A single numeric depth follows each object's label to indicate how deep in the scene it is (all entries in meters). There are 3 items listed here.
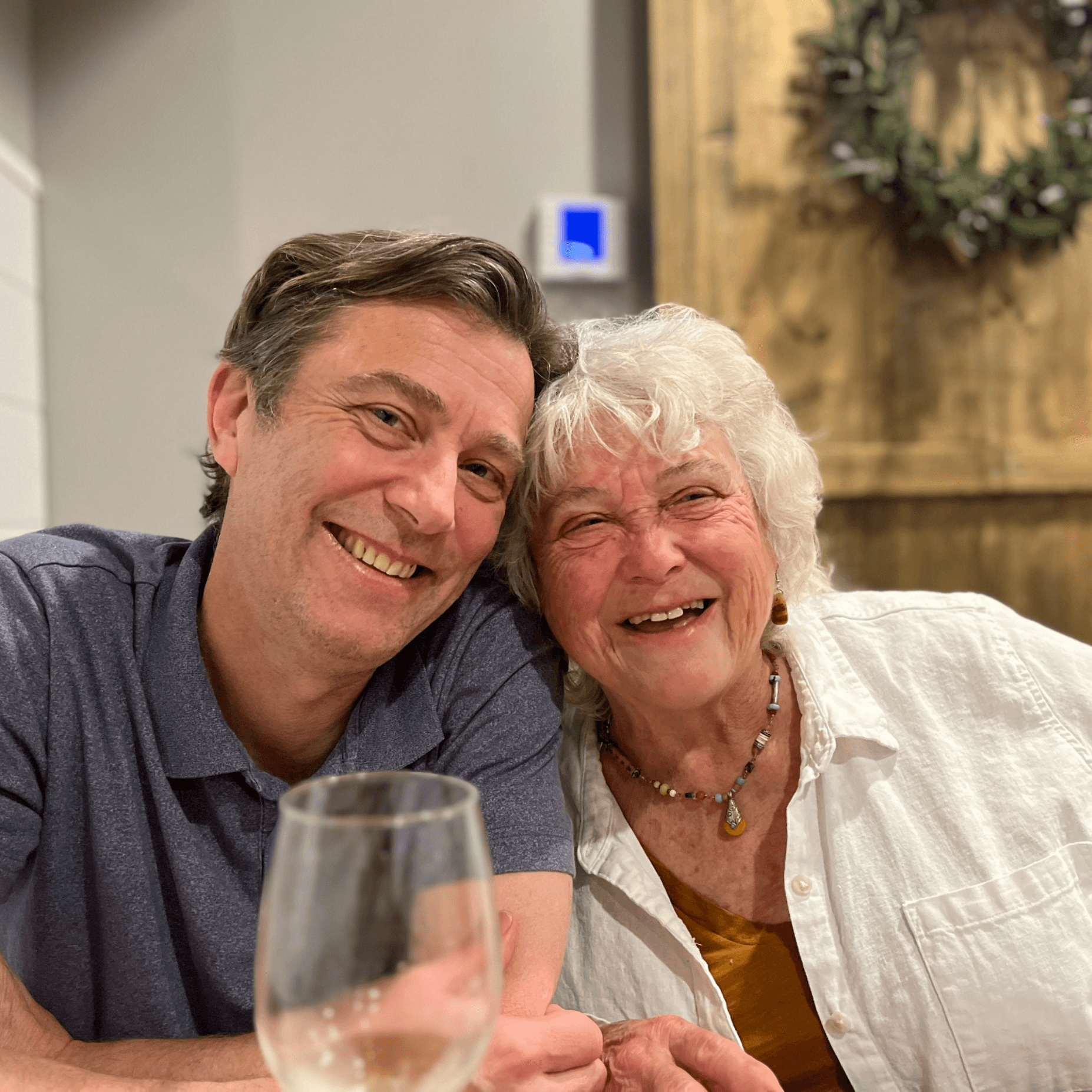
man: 1.02
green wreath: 2.54
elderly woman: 1.16
